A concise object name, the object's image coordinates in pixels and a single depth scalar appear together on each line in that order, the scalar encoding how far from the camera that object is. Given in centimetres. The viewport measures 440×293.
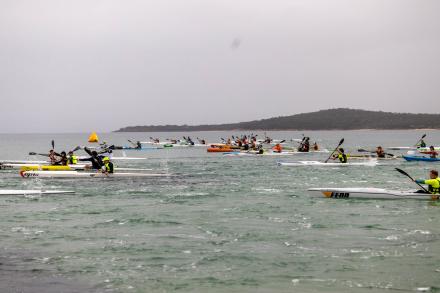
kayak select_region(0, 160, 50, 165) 4656
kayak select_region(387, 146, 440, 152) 6712
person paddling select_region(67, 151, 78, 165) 4042
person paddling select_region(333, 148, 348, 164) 4784
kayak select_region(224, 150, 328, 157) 6681
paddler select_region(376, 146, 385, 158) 5512
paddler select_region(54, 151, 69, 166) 3853
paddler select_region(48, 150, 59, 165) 3859
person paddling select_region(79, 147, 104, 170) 3728
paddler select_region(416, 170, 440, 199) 2483
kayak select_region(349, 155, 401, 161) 5302
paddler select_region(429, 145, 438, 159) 5456
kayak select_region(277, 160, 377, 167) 4765
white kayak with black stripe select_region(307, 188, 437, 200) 2538
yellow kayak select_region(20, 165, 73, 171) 3694
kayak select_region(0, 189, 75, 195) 2791
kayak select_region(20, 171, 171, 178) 3622
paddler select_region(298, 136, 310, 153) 6891
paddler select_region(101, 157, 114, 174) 3619
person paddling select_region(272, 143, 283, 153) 6775
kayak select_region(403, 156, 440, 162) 5397
